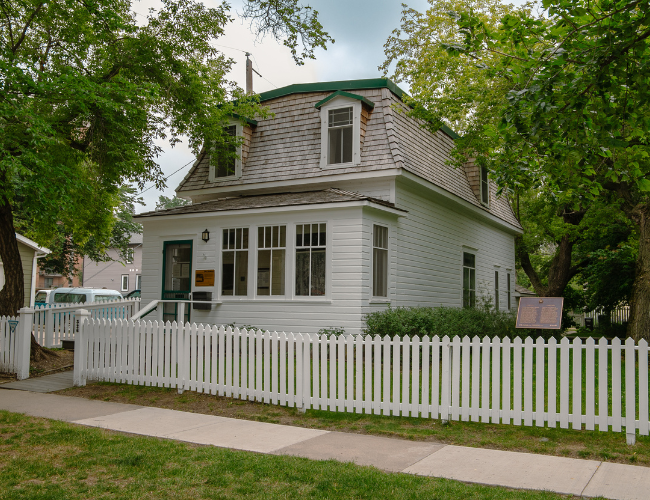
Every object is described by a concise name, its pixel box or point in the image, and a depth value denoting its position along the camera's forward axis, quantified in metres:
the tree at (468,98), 15.21
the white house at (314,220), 13.48
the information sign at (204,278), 15.00
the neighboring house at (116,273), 50.64
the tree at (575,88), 5.32
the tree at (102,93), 9.80
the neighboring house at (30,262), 24.17
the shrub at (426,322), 12.77
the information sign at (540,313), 10.90
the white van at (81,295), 25.94
